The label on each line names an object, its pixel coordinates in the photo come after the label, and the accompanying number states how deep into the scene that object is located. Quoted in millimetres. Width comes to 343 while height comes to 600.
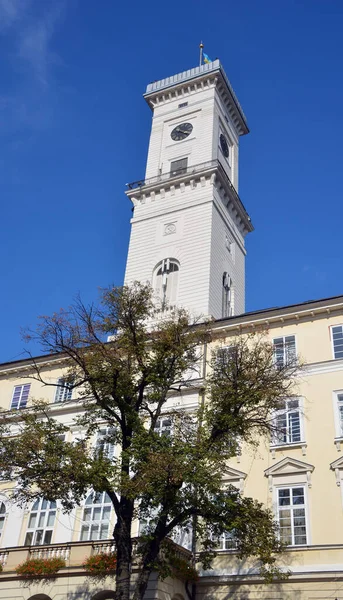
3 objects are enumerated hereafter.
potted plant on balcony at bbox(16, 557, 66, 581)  25047
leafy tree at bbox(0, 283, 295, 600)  19656
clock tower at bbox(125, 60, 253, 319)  41156
